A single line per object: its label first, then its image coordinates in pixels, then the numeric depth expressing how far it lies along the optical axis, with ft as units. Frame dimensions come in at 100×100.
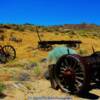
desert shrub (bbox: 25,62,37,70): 29.63
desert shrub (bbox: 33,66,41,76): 27.12
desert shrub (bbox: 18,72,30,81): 25.86
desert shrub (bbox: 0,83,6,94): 19.43
